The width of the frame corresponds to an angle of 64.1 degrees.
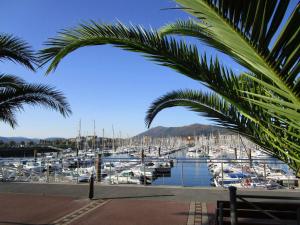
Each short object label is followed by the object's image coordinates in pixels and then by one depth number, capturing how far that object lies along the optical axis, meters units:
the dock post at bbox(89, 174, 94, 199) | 8.63
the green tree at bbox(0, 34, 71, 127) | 4.94
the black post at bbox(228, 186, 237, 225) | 4.37
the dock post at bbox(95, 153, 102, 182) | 12.10
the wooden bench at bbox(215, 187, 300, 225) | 4.31
